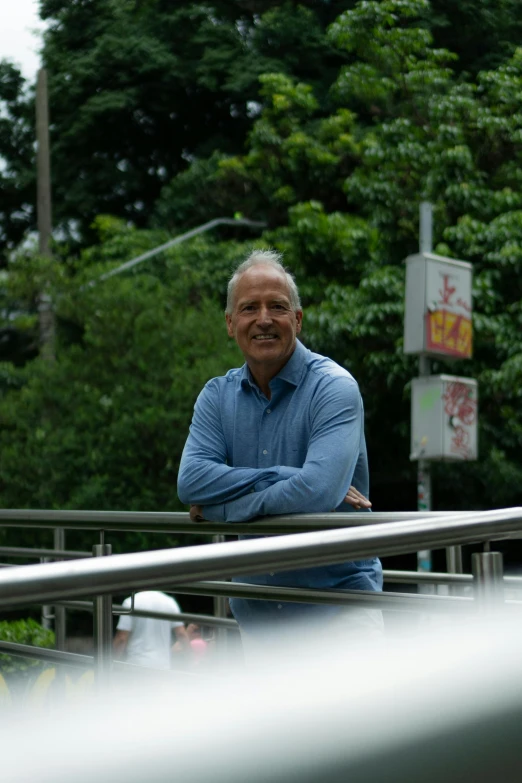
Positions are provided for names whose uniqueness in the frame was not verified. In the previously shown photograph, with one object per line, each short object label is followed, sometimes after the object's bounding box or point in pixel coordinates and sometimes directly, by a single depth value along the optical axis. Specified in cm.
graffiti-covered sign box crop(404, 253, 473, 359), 1098
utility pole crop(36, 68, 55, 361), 1811
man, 295
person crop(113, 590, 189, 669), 634
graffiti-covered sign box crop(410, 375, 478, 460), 1055
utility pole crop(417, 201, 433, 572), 1008
